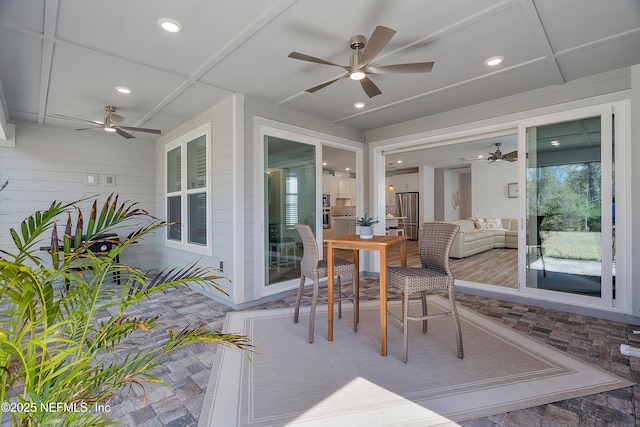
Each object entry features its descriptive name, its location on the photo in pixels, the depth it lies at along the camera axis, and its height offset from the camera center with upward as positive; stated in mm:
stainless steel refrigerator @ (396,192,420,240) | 10508 +41
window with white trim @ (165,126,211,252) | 4309 +369
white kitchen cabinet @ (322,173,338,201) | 9820 +878
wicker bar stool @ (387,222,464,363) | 2359 -501
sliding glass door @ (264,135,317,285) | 4055 +167
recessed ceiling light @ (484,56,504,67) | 2849 +1439
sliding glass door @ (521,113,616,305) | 3197 +34
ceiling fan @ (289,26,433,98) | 2141 +1178
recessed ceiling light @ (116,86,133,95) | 3438 +1425
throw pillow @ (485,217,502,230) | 8836 -333
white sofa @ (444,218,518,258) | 6961 -654
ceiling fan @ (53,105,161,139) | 3990 +1239
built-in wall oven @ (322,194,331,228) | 9125 +52
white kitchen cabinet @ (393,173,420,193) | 10547 +1067
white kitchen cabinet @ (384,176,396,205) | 11195 +748
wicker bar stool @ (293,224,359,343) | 2759 -527
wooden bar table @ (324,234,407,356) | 2432 -351
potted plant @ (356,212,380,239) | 2874 -165
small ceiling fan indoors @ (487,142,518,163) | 6970 +1305
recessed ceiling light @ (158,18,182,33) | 2264 +1432
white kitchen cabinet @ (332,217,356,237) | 8666 -386
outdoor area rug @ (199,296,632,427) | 1772 -1147
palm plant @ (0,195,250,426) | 811 -330
